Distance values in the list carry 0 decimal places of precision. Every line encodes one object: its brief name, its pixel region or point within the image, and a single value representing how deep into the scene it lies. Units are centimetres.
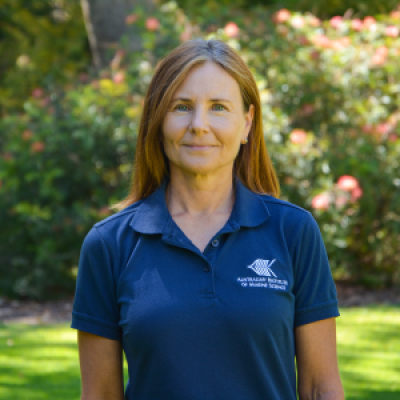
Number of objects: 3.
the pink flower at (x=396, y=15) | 785
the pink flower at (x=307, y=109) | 774
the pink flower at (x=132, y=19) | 821
